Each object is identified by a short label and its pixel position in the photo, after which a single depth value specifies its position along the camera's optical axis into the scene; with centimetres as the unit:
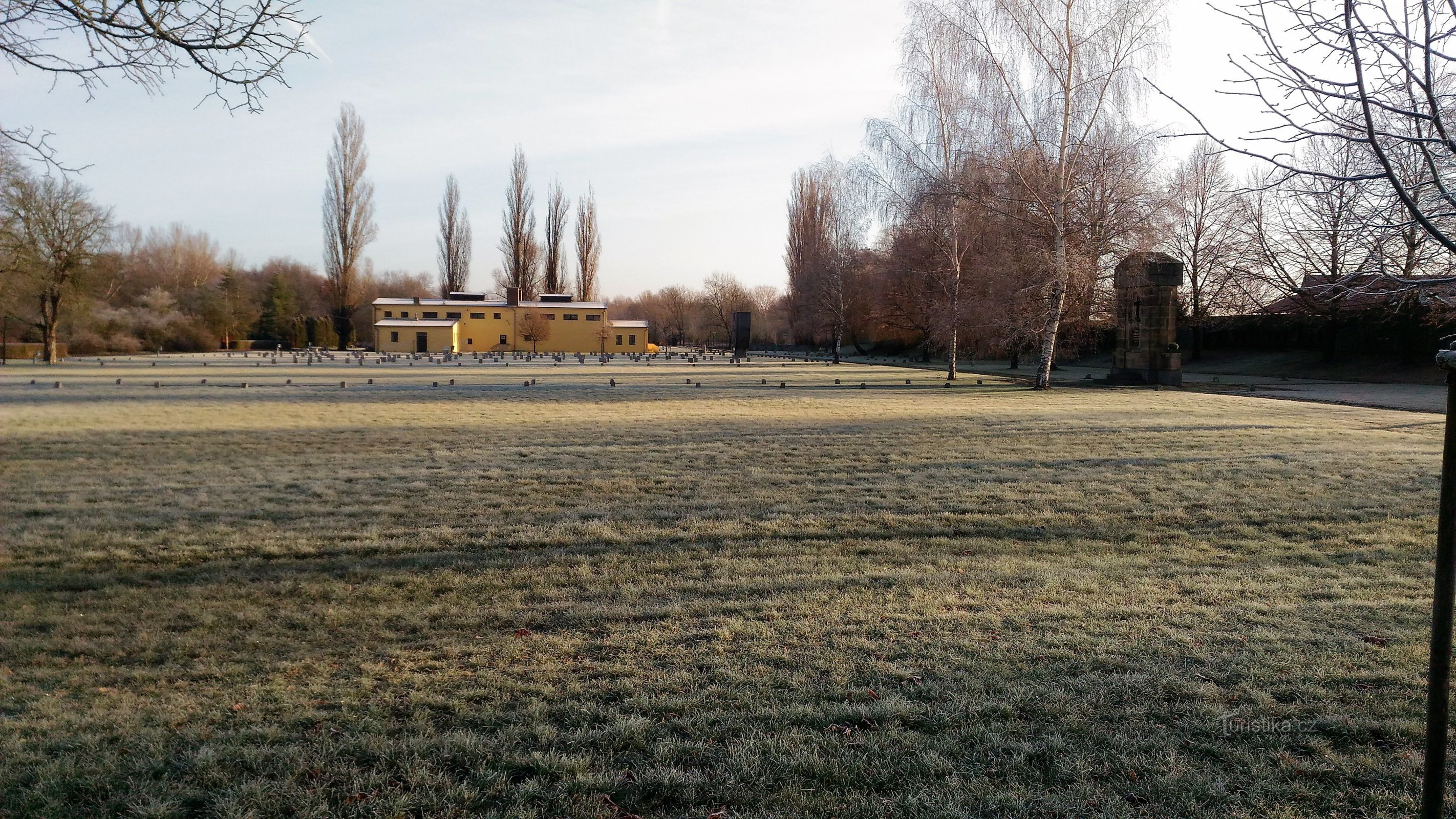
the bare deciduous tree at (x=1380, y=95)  235
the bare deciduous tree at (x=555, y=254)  7088
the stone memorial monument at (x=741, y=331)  5319
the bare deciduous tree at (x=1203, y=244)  3425
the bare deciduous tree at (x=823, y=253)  4550
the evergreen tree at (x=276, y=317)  6862
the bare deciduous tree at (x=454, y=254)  6988
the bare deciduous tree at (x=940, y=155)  2364
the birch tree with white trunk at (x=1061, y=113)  2117
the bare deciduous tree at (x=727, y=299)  8931
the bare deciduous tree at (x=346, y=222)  6494
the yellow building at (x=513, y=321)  6625
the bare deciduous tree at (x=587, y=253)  7188
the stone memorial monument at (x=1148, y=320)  2402
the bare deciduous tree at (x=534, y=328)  6481
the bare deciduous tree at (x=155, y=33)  409
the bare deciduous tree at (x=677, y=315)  9288
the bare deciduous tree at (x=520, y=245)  6862
